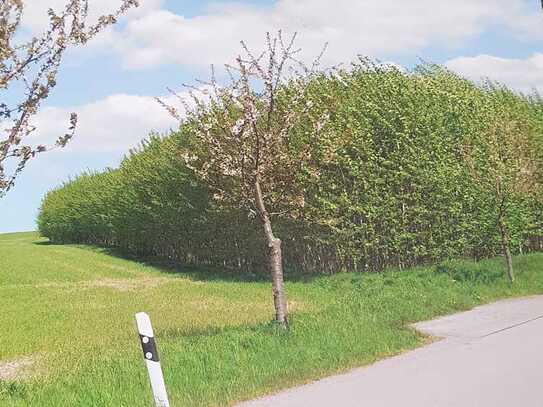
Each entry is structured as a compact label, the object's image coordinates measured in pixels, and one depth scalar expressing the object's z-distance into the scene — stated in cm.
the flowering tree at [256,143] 1127
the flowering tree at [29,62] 815
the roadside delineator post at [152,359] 615
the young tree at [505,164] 1794
